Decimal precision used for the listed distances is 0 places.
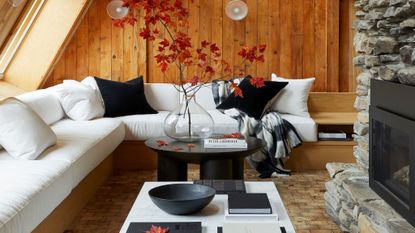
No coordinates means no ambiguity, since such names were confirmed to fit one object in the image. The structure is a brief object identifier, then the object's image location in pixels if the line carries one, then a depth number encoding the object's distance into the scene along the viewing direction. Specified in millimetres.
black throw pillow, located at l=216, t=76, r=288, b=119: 4844
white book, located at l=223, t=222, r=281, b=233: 1867
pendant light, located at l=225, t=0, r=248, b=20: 5531
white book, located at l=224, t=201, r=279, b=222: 2027
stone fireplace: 2283
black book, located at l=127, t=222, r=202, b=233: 1856
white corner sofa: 2227
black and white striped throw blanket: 4555
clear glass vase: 3412
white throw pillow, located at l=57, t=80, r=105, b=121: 4578
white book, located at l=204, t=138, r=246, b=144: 3299
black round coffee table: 3195
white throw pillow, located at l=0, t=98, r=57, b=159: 2932
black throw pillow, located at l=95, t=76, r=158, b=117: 4887
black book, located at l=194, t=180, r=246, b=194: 2389
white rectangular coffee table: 1971
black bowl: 1997
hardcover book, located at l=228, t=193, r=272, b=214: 2049
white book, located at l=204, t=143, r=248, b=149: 3281
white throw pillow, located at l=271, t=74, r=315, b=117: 5078
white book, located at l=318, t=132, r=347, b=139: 4750
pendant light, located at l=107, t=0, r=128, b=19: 5406
